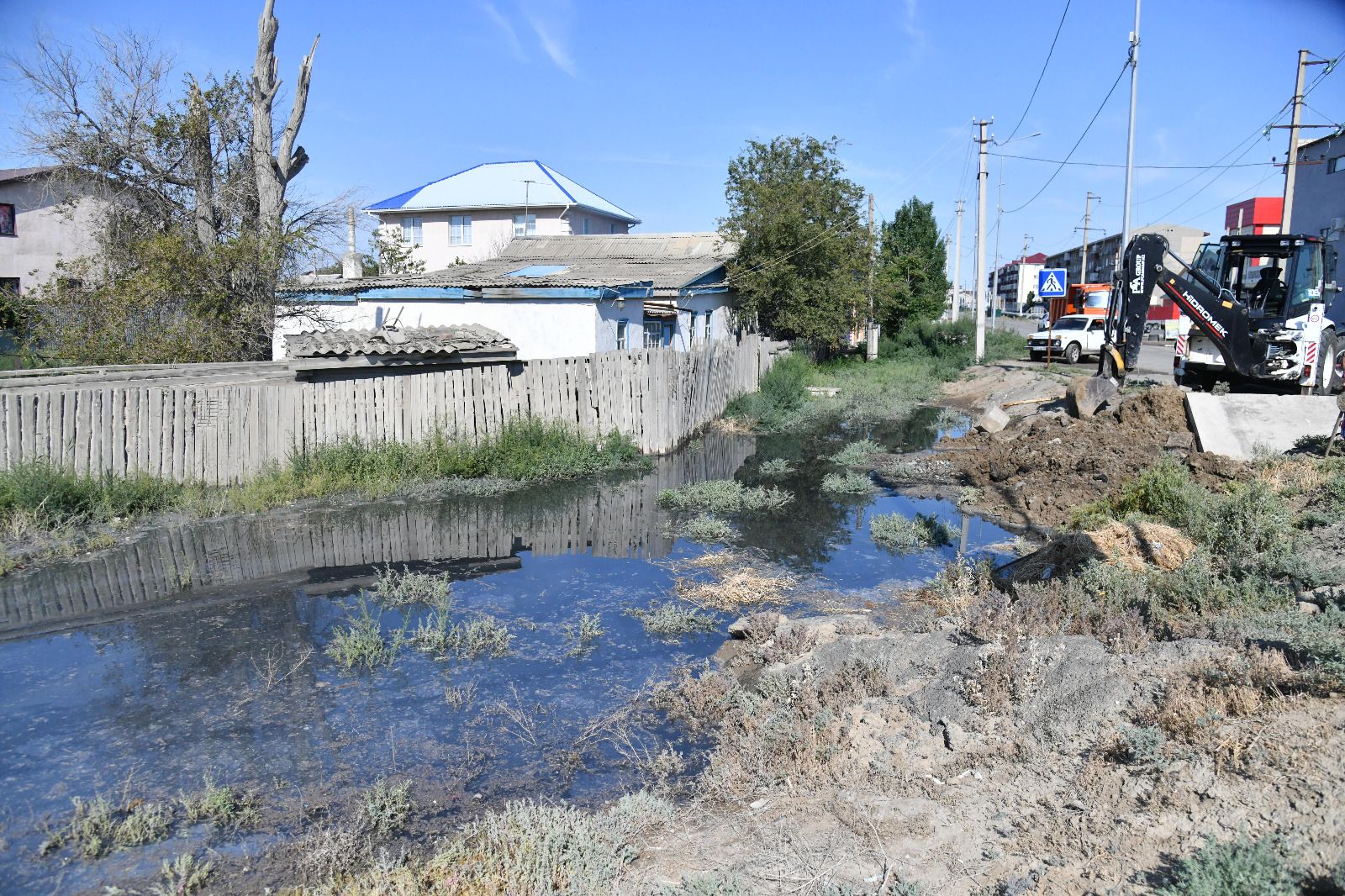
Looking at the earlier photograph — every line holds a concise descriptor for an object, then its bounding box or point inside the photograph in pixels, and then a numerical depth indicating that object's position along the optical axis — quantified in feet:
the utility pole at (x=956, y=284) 143.23
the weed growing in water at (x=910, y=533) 32.83
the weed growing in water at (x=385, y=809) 14.58
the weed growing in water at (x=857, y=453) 50.19
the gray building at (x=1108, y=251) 261.09
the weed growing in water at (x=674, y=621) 24.09
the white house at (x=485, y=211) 134.10
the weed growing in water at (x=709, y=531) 33.99
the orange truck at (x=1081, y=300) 122.01
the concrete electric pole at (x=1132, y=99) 75.72
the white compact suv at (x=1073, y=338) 100.42
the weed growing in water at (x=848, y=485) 42.37
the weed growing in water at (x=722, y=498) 38.70
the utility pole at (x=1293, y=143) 77.56
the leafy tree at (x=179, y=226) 45.03
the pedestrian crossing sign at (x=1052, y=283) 92.68
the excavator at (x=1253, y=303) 50.29
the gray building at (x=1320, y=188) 111.55
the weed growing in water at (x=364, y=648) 21.26
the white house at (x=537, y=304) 57.36
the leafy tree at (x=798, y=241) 92.27
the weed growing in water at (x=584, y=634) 22.70
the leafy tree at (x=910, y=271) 113.80
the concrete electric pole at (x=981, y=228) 99.89
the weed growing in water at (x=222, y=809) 14.69
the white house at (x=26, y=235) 89.09
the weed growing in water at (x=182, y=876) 12.82
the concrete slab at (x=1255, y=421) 40.29
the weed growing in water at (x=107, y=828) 13.89
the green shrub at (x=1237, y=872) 10.40
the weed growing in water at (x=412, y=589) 26.12
